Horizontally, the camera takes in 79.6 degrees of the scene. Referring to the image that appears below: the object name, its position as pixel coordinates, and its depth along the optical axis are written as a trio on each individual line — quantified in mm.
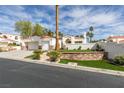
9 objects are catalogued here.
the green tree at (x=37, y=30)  27678
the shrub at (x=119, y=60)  6846
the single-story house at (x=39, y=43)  16985
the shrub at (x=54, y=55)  8290
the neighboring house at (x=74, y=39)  22193
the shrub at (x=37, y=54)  9167
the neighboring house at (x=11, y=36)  31384
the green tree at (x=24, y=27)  27572
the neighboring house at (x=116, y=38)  22429
